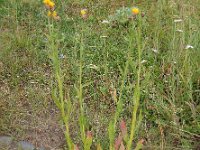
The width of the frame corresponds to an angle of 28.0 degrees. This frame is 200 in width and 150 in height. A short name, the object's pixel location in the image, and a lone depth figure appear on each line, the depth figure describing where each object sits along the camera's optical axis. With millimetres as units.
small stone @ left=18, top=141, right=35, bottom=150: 2448
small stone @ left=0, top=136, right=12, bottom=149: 2425
